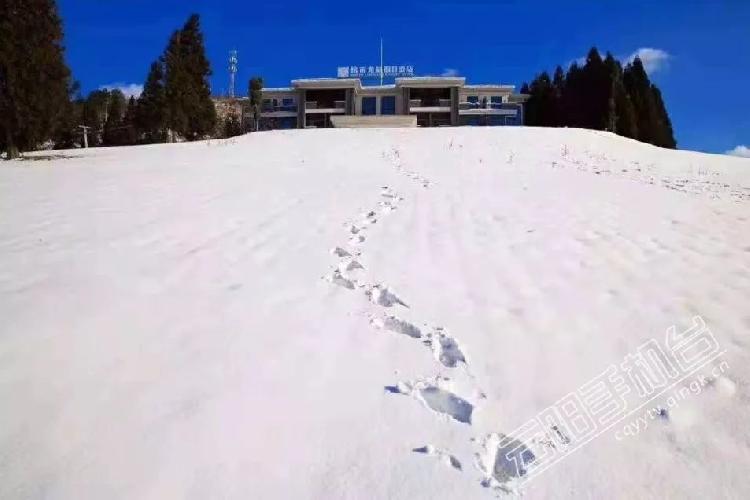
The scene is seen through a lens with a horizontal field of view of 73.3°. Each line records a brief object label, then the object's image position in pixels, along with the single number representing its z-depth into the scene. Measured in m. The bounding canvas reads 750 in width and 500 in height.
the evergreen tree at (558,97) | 47.25
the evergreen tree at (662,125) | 45.94
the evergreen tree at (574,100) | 43.88
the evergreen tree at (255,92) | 47.25
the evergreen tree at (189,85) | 31.47
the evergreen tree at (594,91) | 41.38
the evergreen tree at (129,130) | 48.72
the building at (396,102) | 52.97
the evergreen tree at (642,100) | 45.31
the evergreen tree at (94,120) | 54.44
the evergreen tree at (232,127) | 50.53
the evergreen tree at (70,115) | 20.30
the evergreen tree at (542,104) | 49.96
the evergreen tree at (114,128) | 51.47
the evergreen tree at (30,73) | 18.17
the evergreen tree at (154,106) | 31.55
